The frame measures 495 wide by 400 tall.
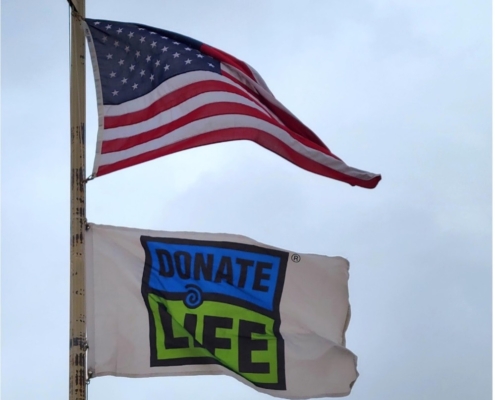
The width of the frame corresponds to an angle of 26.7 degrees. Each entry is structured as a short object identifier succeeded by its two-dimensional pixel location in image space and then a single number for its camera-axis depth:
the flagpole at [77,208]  11.00
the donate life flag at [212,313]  11.86
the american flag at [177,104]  11.96
